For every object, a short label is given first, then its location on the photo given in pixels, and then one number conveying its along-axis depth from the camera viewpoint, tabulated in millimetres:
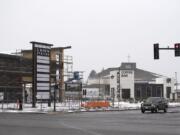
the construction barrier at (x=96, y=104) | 64762
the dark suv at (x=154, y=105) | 49719
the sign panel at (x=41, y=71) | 62062
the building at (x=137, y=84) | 143000
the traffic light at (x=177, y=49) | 39531
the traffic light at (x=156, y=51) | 40156
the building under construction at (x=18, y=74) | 81900
